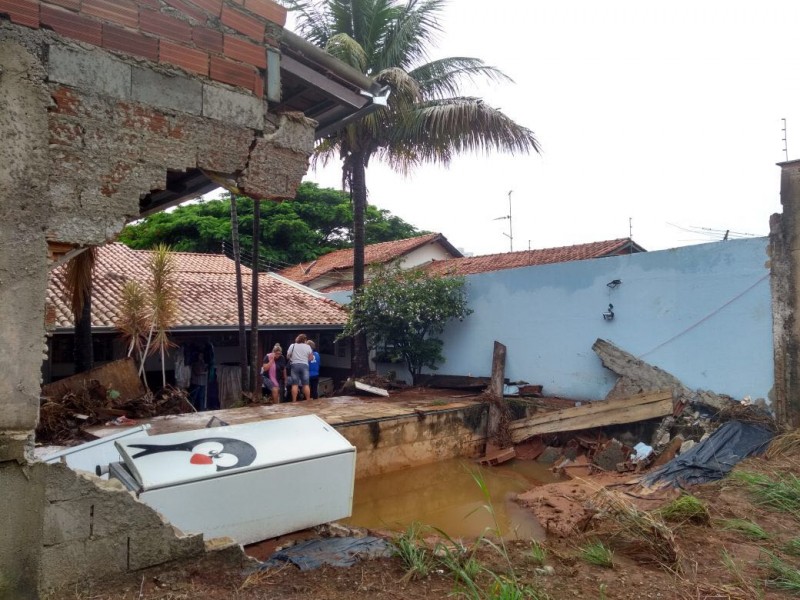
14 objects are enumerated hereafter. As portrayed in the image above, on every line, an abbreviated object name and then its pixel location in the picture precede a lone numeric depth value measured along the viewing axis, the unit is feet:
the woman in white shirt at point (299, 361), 40.63
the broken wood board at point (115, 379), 30.81
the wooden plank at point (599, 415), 32.94
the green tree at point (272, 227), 84.23
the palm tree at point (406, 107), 41.96
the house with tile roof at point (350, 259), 67.46
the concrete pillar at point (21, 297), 10.42
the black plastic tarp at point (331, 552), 13.65
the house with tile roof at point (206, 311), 41.01
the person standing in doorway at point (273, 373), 40.65
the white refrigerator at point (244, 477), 14.25
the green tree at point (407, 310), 43.86
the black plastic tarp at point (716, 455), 25.00
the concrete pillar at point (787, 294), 27.71
